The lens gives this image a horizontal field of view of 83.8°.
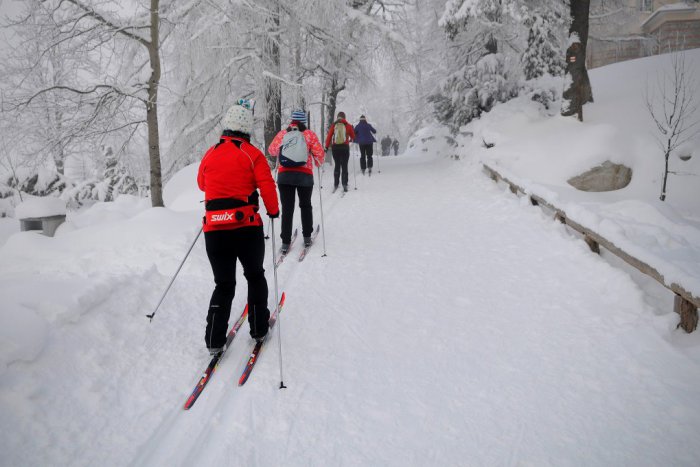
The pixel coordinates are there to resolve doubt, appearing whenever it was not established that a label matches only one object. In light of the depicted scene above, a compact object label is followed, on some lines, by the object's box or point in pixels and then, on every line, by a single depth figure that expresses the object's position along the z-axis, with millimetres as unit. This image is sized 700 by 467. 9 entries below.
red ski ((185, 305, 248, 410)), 3080
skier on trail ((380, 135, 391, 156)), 29872
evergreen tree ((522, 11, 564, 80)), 12539
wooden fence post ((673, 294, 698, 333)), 3574
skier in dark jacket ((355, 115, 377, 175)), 13664
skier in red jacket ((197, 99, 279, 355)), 3488
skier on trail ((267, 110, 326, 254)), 6262
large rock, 9594
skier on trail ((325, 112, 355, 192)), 10547
